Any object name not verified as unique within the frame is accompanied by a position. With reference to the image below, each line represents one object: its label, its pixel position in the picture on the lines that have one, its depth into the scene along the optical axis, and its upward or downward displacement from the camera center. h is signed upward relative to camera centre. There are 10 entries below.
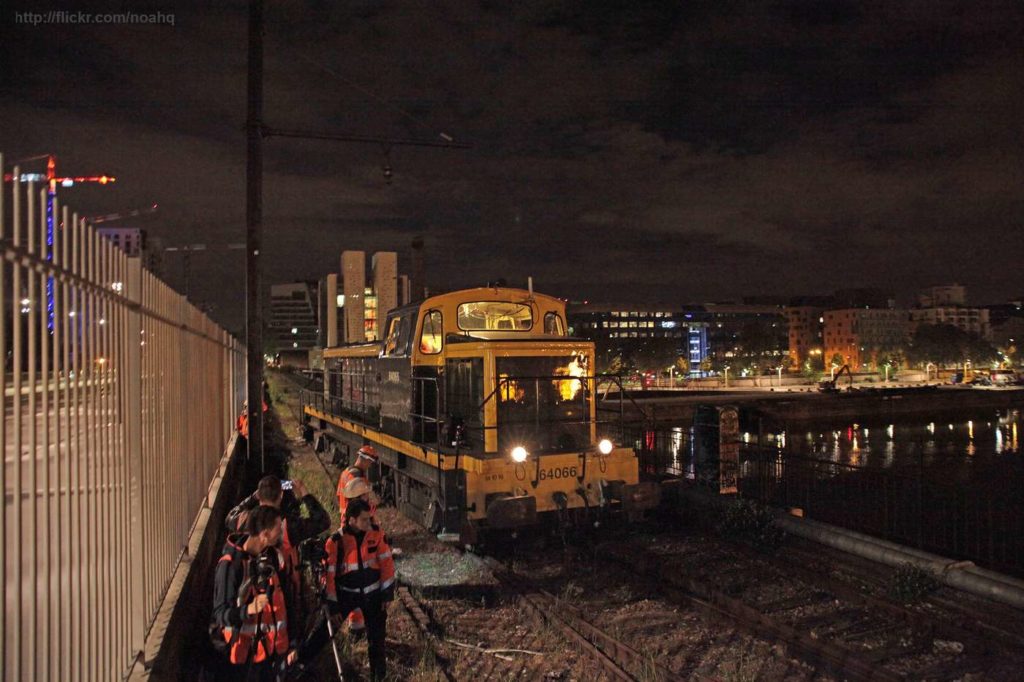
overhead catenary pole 10.23 +1.89
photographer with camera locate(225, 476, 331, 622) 4.72 -1.34
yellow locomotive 9.27 -0.88
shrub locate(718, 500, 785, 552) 9.46 -2.28
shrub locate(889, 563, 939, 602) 7.44 -2.38
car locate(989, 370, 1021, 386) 67.38 -2.73
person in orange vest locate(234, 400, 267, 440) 15.95 -1.45
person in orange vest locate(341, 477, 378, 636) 5.79 -1.08
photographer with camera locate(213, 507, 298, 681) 4.32 -1.43
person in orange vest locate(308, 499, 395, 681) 5.59 -1.64
